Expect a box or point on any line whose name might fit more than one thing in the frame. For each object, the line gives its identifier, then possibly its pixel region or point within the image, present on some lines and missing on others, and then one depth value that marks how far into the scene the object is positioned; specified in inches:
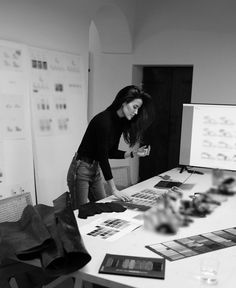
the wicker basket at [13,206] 79.2
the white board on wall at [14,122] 116.4
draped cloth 52.8
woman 90.7
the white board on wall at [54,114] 130.3
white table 50.3
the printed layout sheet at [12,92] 115.8
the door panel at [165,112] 187.6
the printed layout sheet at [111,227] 67.2
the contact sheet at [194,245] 59.7
